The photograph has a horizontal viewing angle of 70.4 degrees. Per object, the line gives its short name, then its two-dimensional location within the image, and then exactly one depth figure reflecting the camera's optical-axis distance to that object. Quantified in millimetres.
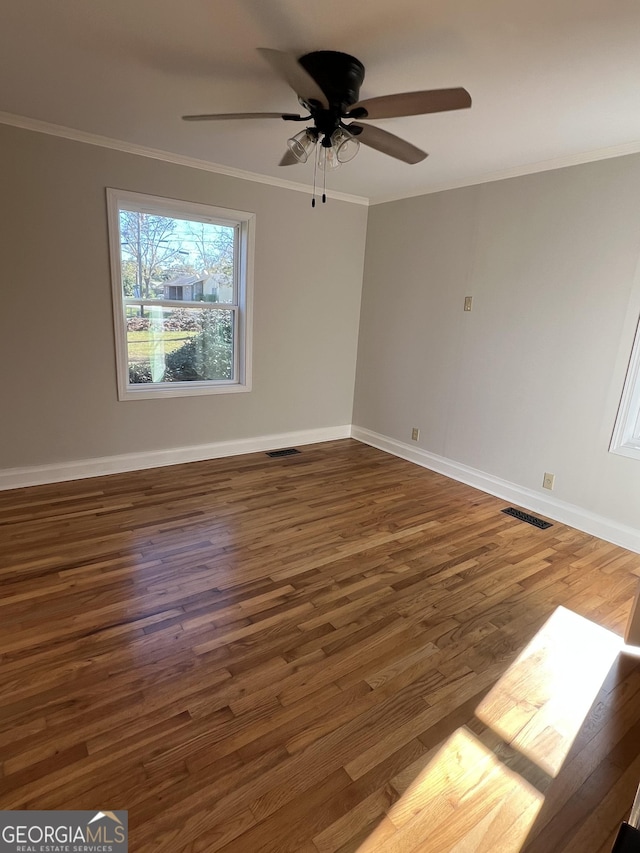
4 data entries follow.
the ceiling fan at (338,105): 1805
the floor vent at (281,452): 4496
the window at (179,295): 3592
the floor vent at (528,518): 3305
